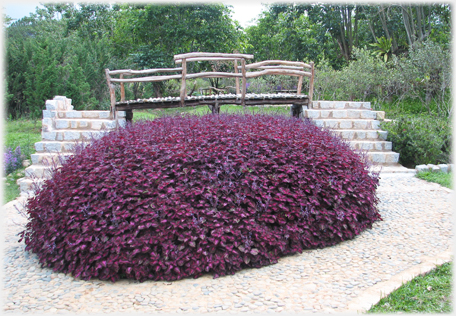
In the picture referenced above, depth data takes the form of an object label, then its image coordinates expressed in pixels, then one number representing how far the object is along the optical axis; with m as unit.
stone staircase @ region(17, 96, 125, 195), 6.79
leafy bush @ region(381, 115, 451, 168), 7.10
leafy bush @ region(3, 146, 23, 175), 6.95
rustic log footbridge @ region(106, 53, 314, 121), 7.28
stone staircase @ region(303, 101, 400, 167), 7.46
